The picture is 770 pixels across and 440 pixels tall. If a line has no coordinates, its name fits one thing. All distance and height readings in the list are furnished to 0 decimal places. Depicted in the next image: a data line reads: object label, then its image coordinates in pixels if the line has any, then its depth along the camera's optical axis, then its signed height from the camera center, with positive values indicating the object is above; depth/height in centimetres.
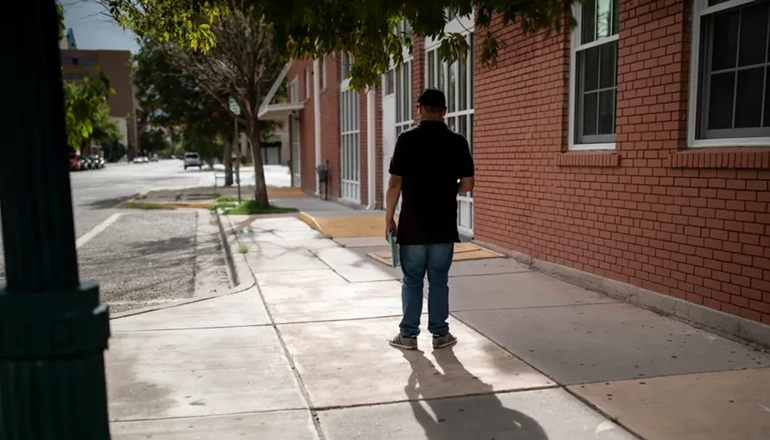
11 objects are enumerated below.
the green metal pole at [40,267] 172 -32
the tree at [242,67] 1684 +204
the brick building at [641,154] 495 -12
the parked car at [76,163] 5824 -151
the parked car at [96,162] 6720 -170
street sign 1722 +95
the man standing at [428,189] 471 -34
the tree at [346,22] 258 +59
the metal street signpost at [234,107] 1723 +95
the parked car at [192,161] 7538 -184
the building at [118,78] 11062 +1166
